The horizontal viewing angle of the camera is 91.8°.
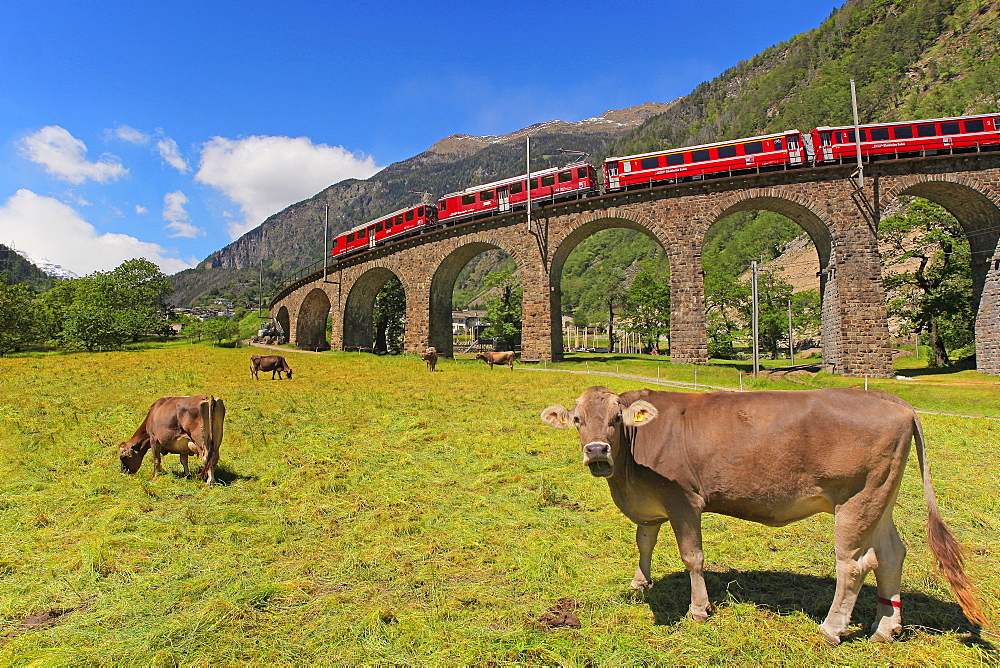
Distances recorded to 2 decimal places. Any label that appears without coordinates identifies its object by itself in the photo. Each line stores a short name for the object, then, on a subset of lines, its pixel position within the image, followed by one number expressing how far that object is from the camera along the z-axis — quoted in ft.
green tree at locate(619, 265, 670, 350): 167.53
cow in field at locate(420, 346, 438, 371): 90.43
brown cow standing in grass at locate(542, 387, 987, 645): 12.09
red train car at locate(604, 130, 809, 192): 91.61
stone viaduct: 84.33
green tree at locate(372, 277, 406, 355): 170.30
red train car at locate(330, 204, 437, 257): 135.95
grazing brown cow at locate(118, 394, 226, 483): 25.14
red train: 85.71
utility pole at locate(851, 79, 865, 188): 83.87
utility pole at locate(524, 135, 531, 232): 108.48
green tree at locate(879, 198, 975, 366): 101.71
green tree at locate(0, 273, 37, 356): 131.03
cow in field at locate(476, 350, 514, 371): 96.17
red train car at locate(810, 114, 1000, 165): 84.99
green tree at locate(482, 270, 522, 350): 176.80
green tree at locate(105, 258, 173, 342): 210.38
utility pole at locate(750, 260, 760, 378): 77.42
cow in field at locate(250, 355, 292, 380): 73.82
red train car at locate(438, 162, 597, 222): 108.58
